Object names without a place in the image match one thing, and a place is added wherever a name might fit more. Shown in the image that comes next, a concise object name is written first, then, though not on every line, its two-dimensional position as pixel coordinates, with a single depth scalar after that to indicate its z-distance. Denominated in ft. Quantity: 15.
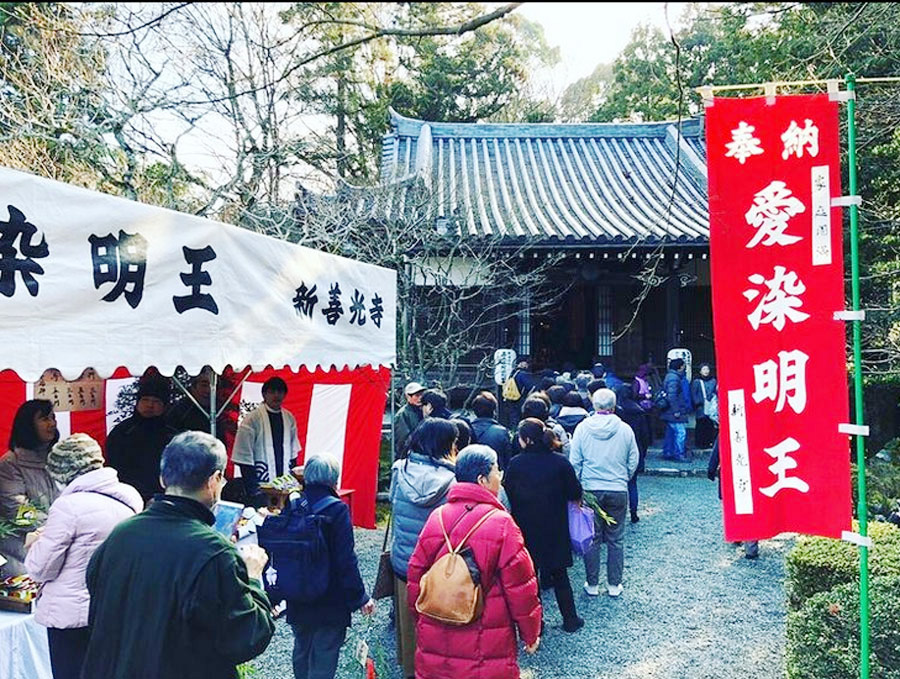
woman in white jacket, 9.22
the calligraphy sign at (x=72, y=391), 18.81
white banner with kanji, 8.83
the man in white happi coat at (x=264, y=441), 18.08
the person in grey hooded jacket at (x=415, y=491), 12.31
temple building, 37.50
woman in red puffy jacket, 9.80
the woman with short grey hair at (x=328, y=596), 10.81
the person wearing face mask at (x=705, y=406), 35.96
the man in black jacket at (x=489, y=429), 17.31
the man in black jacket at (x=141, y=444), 15.34
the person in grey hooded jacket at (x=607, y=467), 17.65
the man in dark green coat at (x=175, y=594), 6.90
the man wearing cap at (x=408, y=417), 20.18
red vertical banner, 9.89
